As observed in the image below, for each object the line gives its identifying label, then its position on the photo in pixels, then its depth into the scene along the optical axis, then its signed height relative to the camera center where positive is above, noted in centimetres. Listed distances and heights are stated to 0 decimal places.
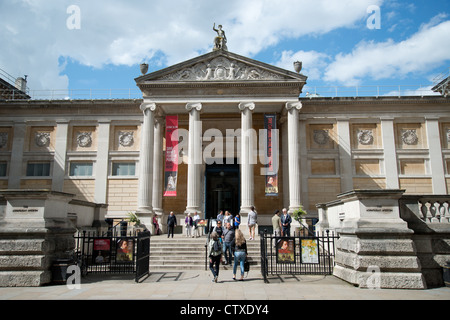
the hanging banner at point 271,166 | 2300 +305
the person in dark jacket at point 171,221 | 1950 -38
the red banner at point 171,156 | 2317 +379
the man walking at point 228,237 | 1287 -82
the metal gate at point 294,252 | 1144 -122
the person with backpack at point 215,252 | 1097 -117
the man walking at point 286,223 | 1648 -43
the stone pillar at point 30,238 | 994 -68
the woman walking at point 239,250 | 1138 -116
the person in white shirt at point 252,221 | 1791 -36
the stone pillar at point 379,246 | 941 -87
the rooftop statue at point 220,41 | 2550 +1228
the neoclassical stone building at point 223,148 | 2630 +500
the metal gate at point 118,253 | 1149 -125
